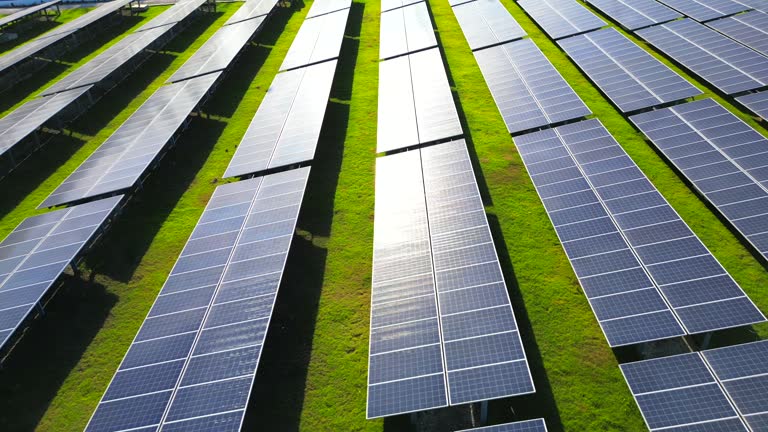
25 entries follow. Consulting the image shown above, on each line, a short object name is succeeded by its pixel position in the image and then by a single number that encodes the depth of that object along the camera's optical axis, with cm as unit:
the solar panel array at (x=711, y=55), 2389
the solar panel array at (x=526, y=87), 2316
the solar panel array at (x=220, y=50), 3459
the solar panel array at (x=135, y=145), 2252
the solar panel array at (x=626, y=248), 1292
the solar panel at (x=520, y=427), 1112
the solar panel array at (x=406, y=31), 3468
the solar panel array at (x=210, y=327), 1273
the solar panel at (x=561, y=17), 3389
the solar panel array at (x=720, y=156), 1606
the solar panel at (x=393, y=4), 4566
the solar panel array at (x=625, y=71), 2353
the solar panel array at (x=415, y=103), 2305
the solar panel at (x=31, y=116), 2767
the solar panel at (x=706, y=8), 3309
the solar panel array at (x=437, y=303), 1205
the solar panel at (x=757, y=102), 2103
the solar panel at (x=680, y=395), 1071
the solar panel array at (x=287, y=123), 2302
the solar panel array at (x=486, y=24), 3375
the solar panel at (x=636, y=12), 3381
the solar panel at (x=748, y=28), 2761
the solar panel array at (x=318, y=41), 3525
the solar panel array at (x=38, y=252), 1627
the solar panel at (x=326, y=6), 4638
